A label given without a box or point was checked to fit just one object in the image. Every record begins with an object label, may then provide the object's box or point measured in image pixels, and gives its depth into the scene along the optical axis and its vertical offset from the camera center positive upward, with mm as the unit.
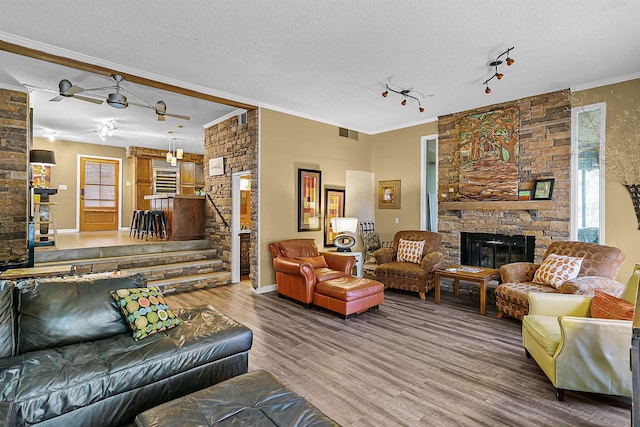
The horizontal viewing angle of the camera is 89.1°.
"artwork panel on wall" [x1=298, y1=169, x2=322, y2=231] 6039 +220
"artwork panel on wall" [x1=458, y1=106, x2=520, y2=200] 5148 +937
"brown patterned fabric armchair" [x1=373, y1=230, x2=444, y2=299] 5160 -915
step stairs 5168 -910
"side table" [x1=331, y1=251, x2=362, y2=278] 5755 -917
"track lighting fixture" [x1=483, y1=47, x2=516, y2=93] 3574 +1759
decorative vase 4078 +219
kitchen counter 6625 -107
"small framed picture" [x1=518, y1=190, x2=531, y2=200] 4984 +261
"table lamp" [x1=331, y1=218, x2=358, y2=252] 5872 -358
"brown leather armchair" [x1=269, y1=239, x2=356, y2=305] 4571 -856
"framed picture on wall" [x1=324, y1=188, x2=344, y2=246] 6527 +54
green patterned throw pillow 2403 -781
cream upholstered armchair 2256 -1012
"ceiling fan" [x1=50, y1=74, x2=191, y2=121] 3658 +1366
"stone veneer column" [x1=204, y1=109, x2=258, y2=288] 5551 +781
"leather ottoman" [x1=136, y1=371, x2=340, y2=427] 1521 -989
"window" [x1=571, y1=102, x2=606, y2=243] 4410 +553
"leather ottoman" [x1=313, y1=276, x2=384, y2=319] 4137 -1110
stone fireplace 4695 +437
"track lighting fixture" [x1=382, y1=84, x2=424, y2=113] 4664 +1782
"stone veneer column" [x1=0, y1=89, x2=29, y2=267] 4297 +451
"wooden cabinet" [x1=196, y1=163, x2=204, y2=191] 10289 +1057
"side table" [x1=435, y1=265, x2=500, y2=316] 4387 -896
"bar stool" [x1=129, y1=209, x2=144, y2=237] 7652 -295
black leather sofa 1816 -947
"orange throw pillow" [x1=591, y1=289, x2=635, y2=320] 2407 -737
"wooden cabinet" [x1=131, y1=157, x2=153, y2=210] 9422 +856
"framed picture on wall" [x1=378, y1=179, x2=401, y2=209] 6781 +363
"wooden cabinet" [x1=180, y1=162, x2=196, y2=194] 9852 +992
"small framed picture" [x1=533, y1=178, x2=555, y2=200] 4766 +340
